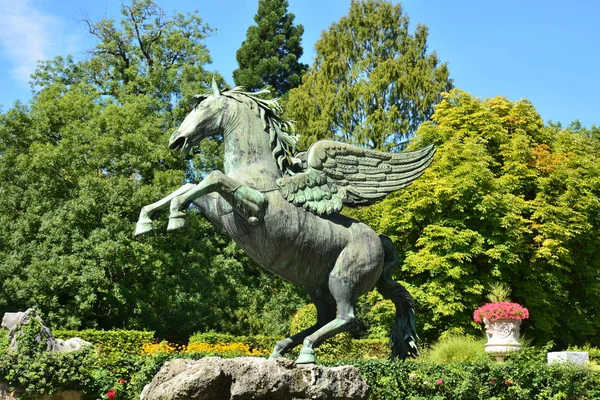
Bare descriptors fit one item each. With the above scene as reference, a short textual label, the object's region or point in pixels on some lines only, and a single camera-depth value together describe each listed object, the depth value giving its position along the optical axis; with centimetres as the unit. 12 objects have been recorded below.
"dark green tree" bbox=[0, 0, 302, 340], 1930
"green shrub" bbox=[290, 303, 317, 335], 2005
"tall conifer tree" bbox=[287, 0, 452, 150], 2966
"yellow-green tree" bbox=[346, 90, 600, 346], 2027
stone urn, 1328
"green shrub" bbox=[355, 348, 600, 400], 900
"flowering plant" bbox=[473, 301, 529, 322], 1334
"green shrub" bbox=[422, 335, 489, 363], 1359
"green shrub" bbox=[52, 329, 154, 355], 1795
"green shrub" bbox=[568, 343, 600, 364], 1602
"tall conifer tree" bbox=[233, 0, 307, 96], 3444
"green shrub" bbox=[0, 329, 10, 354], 1280
